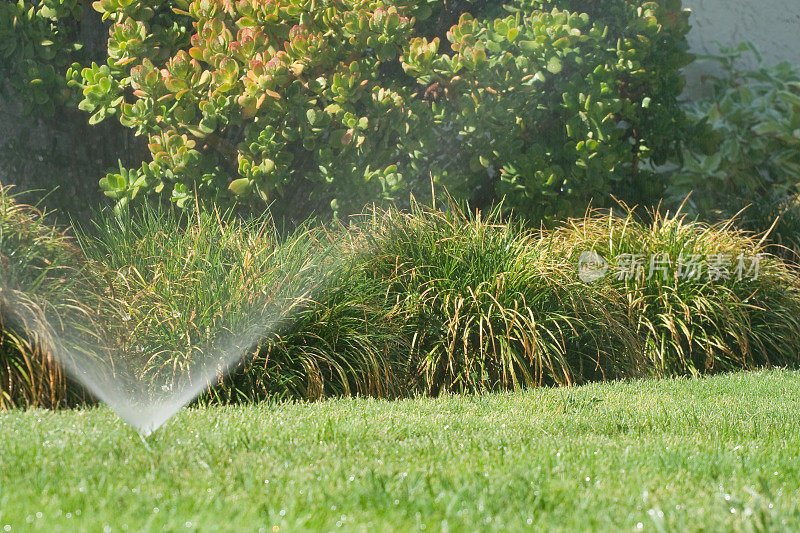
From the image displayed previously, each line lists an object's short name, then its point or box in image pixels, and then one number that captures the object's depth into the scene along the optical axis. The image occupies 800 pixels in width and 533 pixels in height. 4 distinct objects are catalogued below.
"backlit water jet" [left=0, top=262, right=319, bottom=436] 8.58
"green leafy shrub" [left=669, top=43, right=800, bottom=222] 16.94
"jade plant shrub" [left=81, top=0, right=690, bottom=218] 12.30
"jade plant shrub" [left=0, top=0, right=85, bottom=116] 13.53
